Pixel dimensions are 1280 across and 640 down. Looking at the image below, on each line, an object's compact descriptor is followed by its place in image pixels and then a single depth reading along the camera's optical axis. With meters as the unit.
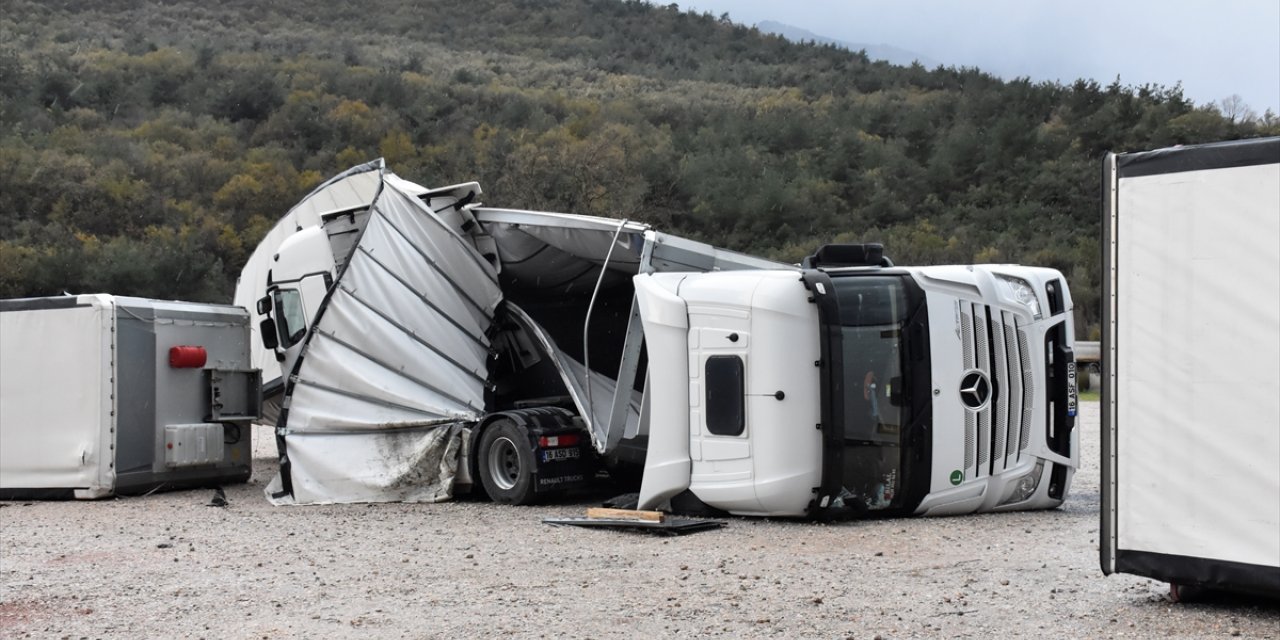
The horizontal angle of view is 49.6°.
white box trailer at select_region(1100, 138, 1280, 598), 6.18
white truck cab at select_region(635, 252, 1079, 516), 10.12
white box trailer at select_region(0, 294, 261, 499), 14.14
